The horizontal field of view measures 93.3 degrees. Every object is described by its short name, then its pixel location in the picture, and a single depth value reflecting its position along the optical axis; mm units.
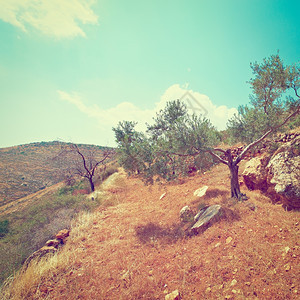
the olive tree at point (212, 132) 7855
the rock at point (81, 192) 18048
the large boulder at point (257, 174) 8148
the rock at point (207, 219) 6656
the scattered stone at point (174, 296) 3686
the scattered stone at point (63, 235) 8008
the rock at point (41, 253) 6194
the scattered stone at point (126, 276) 4758
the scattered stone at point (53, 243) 7387
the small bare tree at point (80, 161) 19281
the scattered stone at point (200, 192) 10167
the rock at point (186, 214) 8138
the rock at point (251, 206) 6715
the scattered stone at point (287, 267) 3588
